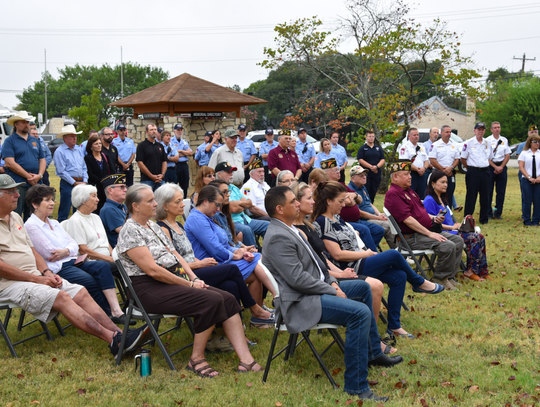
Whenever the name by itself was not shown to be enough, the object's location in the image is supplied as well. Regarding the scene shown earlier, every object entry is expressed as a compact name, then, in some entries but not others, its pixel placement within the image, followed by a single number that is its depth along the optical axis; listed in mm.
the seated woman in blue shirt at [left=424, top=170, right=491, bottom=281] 7059
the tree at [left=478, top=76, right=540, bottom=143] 28156
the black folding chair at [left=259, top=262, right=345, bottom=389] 3916
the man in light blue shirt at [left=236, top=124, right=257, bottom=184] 13469
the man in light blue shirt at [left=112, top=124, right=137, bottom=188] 13250
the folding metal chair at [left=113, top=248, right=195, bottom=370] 4215
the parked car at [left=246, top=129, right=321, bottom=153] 29900
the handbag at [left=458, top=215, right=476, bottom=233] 7199
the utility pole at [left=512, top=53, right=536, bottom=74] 52300
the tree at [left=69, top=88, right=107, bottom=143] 34438
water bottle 4105
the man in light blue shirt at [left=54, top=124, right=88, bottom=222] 8891
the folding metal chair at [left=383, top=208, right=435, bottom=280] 6566
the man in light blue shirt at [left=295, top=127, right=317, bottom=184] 12906
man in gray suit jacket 3768
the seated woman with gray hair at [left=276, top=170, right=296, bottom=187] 6695
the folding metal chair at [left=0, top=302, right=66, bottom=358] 4414
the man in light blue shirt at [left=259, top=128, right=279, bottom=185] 14078
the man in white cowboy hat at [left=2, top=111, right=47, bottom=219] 8162
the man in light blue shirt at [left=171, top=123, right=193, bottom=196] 13289
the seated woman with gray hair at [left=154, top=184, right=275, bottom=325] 4805
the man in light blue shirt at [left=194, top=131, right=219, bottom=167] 13141
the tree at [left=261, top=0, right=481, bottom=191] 15430
